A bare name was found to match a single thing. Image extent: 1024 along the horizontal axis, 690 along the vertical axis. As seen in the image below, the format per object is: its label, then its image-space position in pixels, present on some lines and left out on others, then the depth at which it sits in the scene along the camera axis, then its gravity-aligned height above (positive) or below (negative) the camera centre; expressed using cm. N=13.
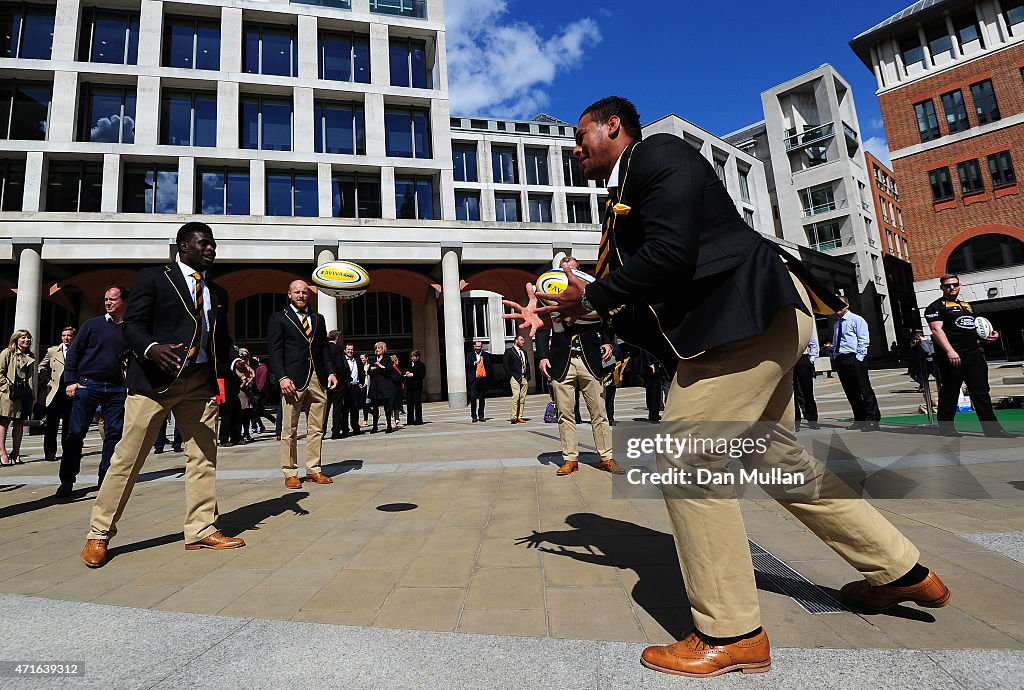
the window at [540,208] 4466 +1616
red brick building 2927 +1325
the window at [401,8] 2852 +2186
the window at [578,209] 4566 +1616
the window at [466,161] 4369 +2013
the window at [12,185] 2302 +1101
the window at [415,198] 2762 +1106
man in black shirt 677 +16
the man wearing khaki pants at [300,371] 568 +47
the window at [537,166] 4516 +1996
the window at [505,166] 4419 +1983
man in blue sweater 590 +59
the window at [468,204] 4350 +1640
